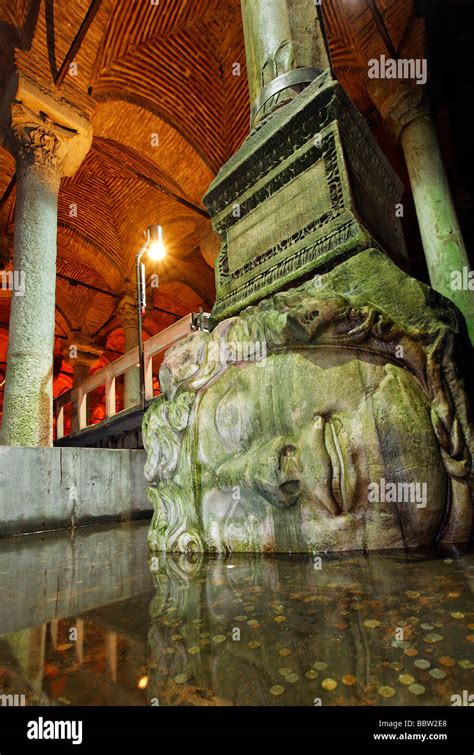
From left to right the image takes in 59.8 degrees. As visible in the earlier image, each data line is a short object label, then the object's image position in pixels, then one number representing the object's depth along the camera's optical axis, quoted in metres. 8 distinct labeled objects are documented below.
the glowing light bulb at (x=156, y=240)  5.82
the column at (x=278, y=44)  2.74
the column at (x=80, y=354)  13.63
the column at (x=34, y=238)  4.66
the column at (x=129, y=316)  11.97
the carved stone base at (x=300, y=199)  2.10
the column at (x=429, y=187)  5.51
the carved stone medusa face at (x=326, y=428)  1.47
